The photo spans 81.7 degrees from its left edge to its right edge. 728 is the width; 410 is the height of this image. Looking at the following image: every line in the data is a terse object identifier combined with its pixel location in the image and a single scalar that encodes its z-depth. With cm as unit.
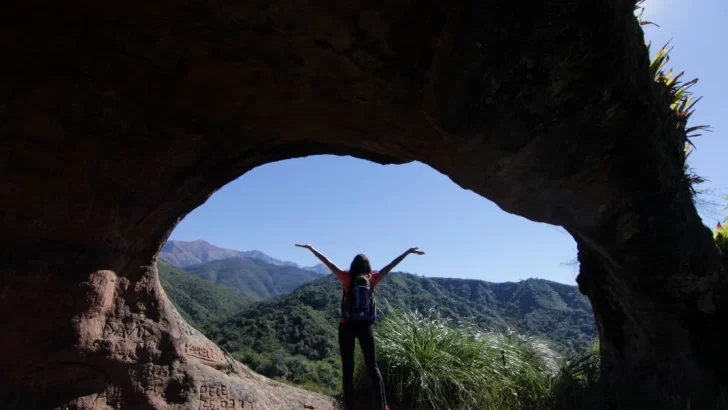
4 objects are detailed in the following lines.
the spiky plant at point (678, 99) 505
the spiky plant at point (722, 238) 547
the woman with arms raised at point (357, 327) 414
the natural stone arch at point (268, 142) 285
